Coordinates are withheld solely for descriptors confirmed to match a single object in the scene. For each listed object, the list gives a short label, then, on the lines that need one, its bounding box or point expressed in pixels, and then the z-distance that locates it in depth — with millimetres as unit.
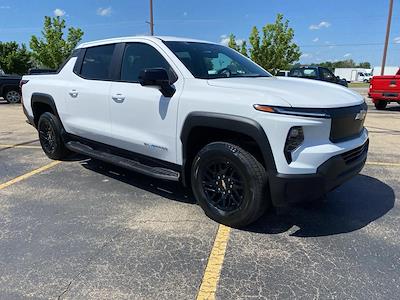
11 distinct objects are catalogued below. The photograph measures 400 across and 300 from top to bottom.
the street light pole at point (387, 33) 28719
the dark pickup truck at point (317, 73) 16312
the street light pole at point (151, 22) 30781
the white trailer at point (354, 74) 70500
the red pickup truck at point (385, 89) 14672
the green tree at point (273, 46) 33094
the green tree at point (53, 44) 31734
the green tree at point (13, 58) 36438
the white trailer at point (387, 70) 57812
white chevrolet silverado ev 3348
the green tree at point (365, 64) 138100
